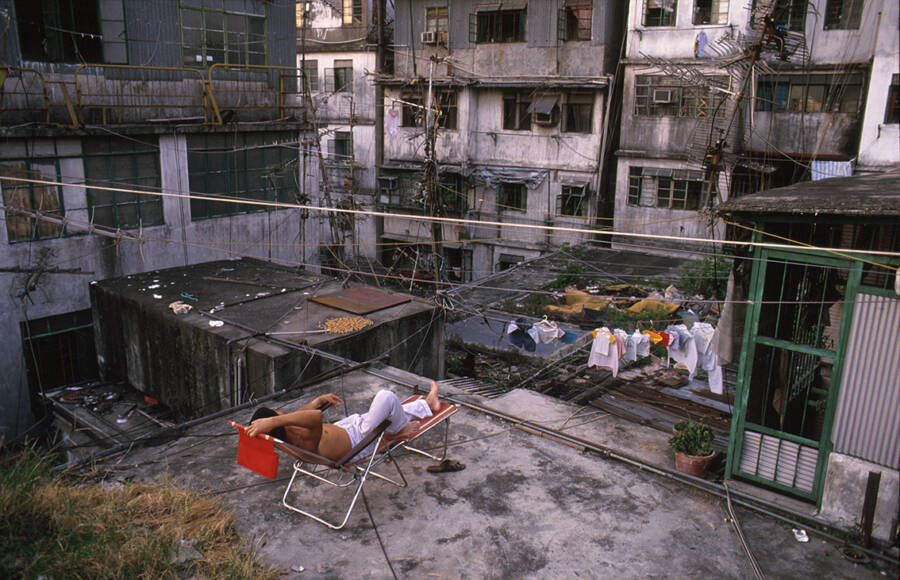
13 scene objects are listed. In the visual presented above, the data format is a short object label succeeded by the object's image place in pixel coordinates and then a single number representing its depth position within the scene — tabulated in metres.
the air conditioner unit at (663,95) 23.16
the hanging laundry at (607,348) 9.72
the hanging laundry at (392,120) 29.66
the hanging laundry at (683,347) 9.12
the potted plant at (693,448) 7.38
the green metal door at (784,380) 6.57
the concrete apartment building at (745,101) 19.23
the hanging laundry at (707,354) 9.02
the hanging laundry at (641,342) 9.66
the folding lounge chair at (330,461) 6.14
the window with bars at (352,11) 30.77
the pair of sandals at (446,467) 7.44
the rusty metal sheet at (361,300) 12.92
